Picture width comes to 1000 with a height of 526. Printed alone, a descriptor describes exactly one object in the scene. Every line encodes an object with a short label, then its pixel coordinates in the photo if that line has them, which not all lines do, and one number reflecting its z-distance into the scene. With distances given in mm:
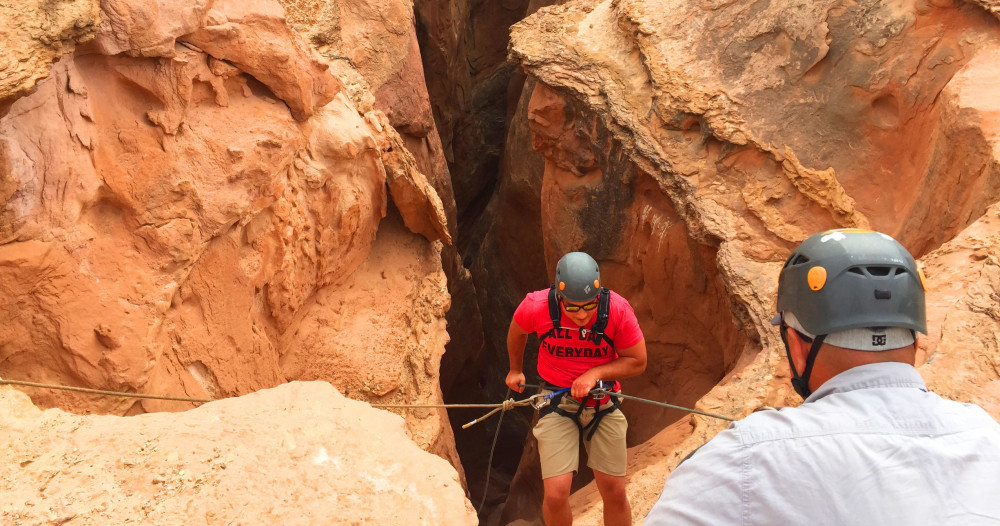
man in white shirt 1262
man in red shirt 4145
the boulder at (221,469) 2318
